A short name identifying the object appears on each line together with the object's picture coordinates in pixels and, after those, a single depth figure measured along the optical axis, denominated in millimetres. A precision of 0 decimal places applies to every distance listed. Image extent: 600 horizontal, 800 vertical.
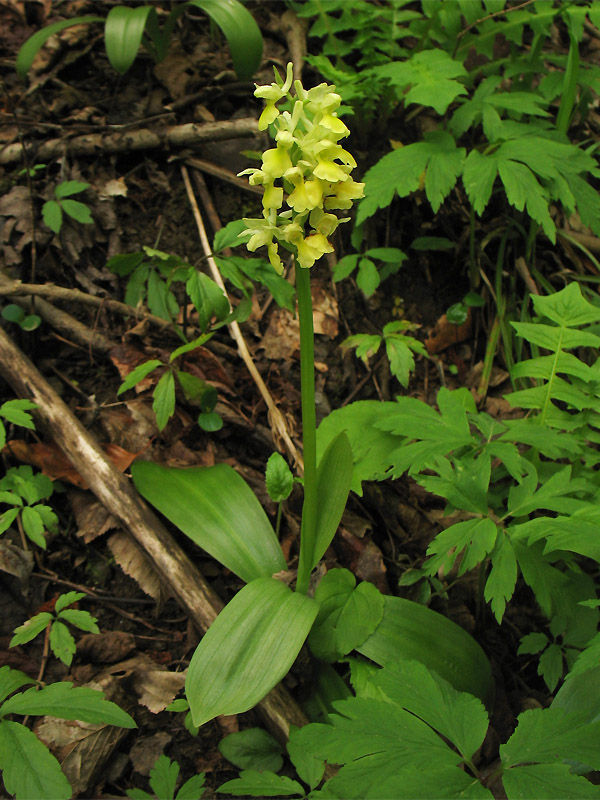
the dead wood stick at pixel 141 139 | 515
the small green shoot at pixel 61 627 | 353
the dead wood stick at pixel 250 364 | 439
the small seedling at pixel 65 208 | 465
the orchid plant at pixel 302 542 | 292
